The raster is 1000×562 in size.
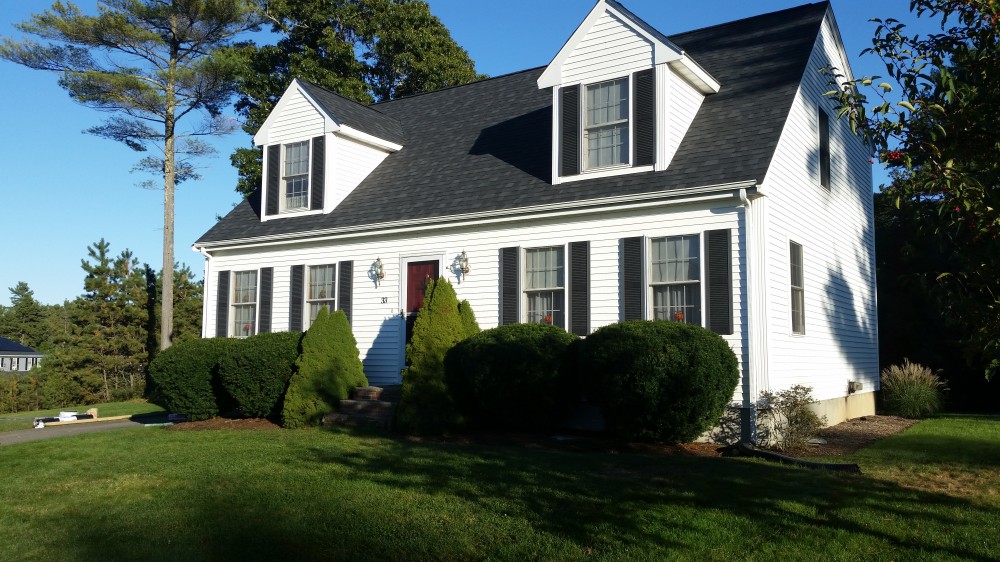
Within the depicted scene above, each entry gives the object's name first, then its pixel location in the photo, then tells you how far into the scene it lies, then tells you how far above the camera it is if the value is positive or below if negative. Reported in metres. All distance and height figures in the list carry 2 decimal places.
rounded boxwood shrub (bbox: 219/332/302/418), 13.76 -0.66
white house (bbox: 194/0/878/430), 11.87 +2.20
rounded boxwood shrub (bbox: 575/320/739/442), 10.16 -0.53
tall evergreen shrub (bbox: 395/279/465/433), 11.60 -0.42
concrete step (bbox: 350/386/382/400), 13.42 -0.96
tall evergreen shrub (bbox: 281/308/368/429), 13.04 -0.62
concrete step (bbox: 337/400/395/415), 12.69 -1.15
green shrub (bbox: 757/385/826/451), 10.75 -1.14
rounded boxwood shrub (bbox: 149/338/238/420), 14.27 -0.76
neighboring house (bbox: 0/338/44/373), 57.91 -1.75
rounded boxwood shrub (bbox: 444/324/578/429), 11.27 -0.58
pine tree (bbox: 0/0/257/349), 23.72 +8.35
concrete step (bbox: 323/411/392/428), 12.48 -1.34
